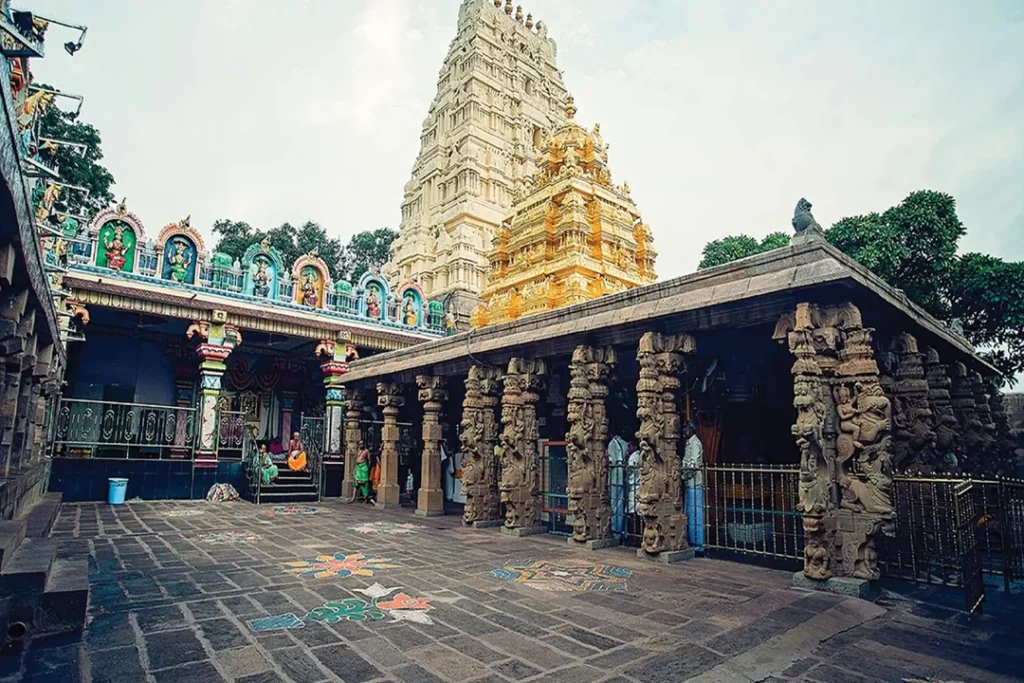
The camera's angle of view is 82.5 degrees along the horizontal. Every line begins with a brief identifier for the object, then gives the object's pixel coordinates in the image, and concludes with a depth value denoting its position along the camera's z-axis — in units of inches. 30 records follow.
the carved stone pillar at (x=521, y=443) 355.9
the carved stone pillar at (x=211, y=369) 573.0
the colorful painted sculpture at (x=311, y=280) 701.3
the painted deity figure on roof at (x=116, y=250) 585.9
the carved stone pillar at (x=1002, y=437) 383.9
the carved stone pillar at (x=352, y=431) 570.6
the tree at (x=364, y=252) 1486.2
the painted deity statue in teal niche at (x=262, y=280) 668.7
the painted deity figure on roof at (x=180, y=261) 620.7
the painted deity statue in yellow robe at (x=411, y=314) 796.9
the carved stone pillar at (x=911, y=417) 294.5
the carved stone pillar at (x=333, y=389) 629.0
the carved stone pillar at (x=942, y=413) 325.4
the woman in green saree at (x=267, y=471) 549.9
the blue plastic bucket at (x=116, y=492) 497.4
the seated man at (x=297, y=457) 579.5
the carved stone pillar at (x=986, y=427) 360.8
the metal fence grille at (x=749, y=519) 263.4
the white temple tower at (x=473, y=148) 1018.1
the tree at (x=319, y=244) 1339.2
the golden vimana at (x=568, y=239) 711.1
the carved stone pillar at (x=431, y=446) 444.1
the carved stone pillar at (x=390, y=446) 499.2
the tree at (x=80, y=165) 810.2
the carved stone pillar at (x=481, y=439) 392.5
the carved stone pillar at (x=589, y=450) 310.3
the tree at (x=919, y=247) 572.7
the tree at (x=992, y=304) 532.4
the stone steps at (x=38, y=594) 148.1
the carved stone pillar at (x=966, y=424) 358.9
